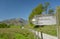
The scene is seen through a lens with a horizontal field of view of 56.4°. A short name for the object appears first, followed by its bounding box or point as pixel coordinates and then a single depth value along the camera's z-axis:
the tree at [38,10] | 13.32
